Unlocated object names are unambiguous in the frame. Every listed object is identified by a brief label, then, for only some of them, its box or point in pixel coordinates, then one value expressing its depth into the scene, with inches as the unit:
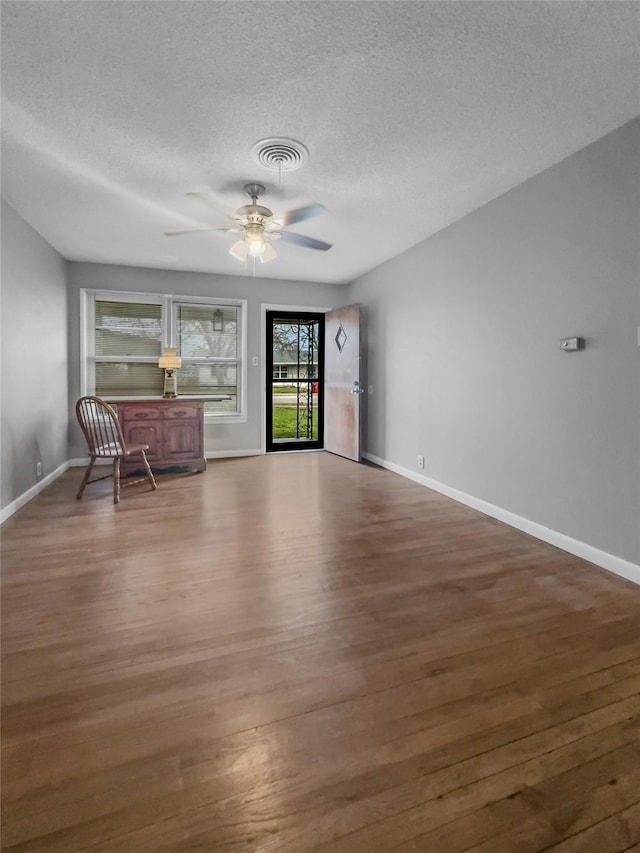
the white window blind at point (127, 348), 217.3
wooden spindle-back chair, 156.2
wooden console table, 192.4
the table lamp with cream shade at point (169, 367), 204.7
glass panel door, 252.7
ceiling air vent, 103.3
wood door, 222.1
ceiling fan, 122.4
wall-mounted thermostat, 107.9
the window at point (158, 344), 216.2
